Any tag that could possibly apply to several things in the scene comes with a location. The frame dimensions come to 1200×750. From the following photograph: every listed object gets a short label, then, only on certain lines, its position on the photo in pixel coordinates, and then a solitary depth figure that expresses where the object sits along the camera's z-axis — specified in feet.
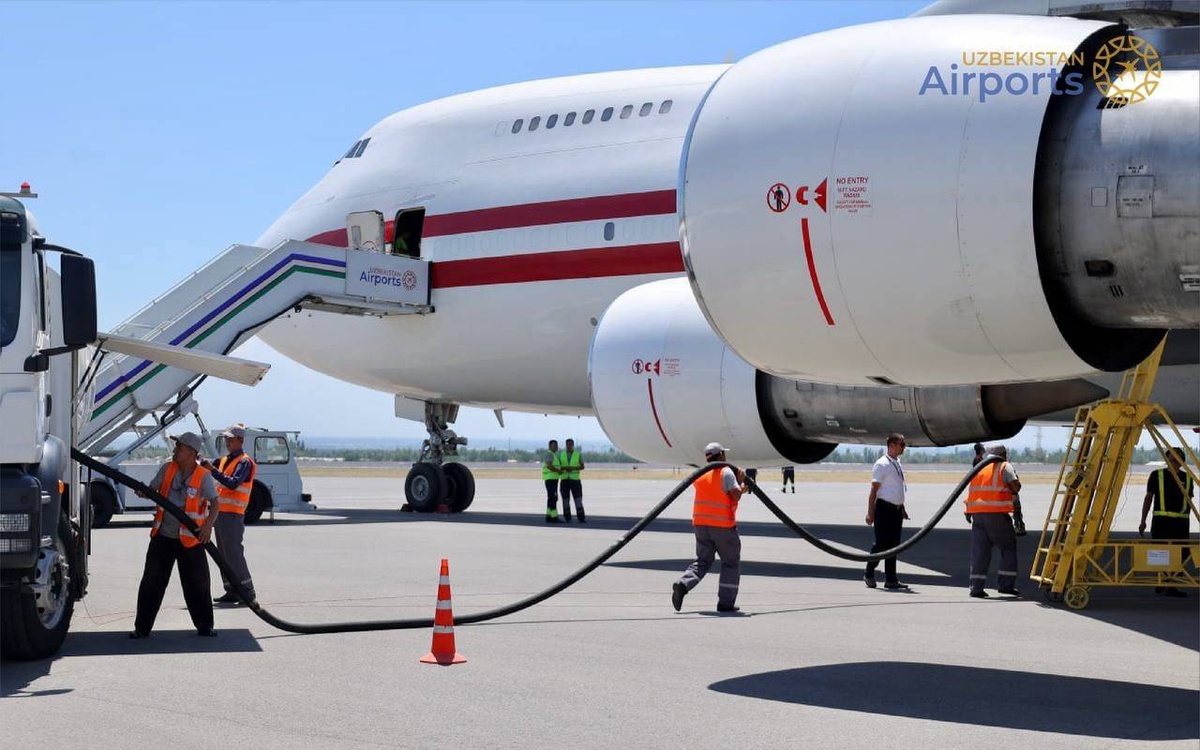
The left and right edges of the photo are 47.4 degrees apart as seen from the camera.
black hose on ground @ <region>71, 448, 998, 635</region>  33.68
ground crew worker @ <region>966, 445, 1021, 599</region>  44.21
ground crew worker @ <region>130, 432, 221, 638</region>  34.19
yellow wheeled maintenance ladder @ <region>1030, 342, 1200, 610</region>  40.40
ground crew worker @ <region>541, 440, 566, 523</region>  83.41
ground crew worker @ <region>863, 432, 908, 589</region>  46.96
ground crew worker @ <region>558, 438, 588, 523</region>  84.02
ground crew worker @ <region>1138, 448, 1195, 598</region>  46.34
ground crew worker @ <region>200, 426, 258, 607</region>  40.37
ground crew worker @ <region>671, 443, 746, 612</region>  40.52
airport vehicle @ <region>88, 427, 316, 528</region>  76.54
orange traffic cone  30.22
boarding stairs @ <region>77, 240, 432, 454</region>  66.44
